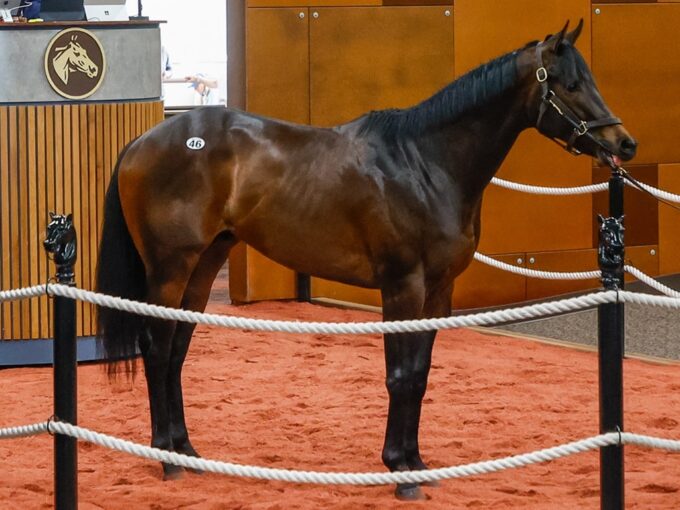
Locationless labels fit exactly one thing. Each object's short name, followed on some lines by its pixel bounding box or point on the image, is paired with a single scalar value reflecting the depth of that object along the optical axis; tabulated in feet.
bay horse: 26.86
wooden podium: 37.31
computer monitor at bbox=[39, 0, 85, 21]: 39.56
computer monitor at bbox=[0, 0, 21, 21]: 38.93
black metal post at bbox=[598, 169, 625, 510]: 20.74
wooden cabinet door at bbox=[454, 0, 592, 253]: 49.56
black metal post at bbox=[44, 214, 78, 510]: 21.18
